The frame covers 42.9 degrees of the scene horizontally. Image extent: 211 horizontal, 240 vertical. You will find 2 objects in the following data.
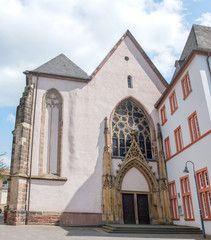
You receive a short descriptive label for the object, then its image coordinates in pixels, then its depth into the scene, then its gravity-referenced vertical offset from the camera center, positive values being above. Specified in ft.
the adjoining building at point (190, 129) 44.55 +14.95
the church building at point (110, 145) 49.14 +14.09
